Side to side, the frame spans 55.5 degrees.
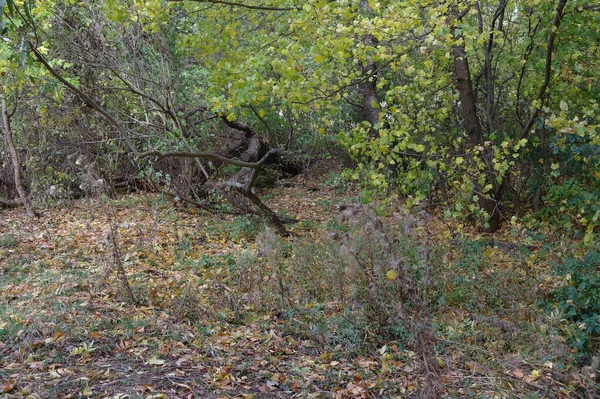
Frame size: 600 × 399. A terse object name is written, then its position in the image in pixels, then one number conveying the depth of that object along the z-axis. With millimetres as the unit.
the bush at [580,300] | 4781
